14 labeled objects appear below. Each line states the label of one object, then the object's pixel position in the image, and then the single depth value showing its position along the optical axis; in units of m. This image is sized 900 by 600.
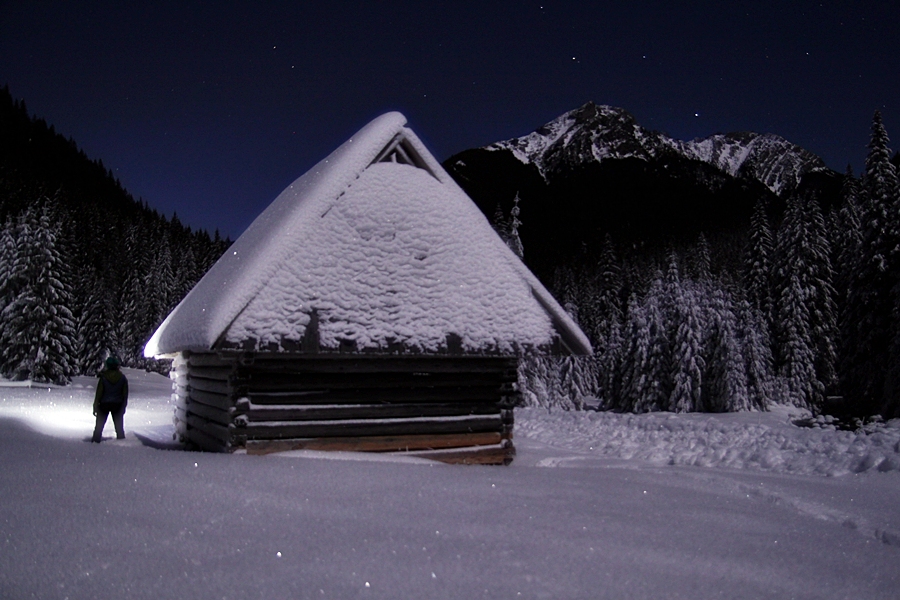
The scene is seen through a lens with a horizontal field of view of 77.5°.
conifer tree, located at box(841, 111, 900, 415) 25.11
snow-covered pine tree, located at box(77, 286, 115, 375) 45.59
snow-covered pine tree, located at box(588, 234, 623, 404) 43.12
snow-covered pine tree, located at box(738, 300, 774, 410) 36.53
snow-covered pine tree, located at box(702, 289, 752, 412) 34.78
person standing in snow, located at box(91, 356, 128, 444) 10.66
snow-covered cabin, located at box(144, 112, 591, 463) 8.30
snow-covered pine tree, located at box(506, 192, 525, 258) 28.66
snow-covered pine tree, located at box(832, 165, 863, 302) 30.92
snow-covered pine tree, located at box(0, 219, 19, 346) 34.03
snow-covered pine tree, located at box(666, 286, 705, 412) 35.59
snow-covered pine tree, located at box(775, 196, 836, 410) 39.53
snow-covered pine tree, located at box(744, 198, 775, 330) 45.25
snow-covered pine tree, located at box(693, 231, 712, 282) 39.97
